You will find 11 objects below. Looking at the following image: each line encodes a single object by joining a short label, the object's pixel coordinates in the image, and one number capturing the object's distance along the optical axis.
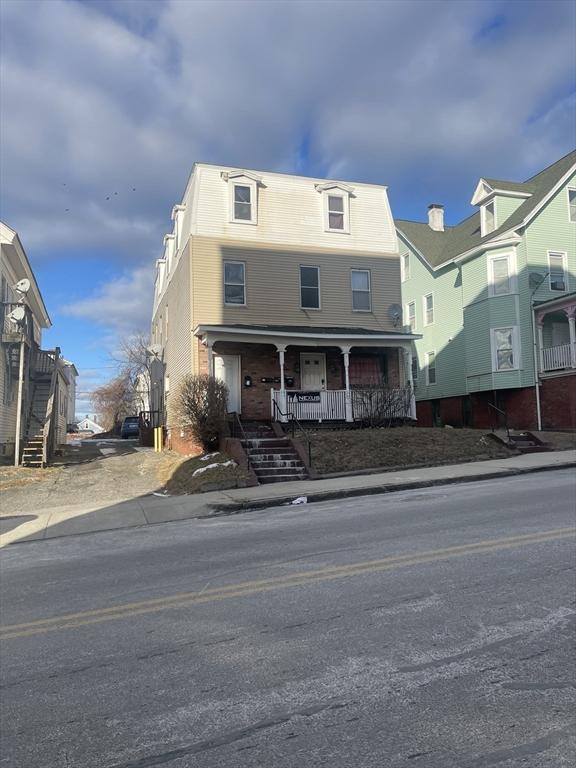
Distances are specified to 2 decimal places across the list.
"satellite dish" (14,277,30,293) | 21.08
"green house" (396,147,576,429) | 24.81
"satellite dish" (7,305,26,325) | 19.78
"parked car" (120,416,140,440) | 41.69
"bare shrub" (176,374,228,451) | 16.48
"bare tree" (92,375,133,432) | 60.41
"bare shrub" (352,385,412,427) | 19.50
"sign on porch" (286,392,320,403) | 19.66
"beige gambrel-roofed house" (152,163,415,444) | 20.25
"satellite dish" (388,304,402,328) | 22.83
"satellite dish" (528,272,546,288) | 25.61
